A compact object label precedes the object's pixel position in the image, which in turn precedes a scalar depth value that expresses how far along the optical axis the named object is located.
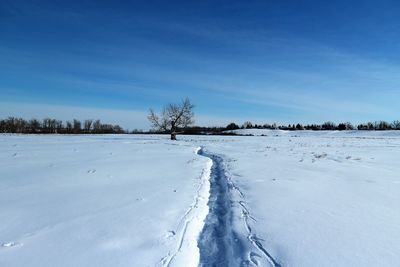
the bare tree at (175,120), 44.22
